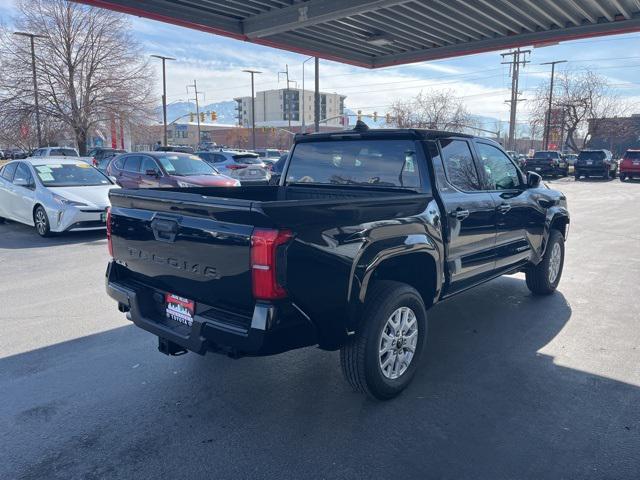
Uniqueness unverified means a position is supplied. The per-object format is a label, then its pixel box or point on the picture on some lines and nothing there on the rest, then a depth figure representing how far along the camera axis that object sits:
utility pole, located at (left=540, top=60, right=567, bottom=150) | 49.46
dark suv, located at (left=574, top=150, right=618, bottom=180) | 30.63
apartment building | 143.12
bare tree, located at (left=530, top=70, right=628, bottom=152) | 50.50
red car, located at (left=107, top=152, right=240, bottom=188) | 12.73
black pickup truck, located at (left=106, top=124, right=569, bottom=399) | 2.88
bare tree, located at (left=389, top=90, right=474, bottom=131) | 53.28
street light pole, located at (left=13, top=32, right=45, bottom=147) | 32.94
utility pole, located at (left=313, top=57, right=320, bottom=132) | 25.64
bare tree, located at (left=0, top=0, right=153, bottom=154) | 33.97
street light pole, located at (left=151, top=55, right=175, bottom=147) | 40.25
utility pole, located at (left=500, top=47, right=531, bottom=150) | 43.34
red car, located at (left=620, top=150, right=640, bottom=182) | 28.22
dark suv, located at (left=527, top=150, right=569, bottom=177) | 32.19
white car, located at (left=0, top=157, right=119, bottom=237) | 9.52
